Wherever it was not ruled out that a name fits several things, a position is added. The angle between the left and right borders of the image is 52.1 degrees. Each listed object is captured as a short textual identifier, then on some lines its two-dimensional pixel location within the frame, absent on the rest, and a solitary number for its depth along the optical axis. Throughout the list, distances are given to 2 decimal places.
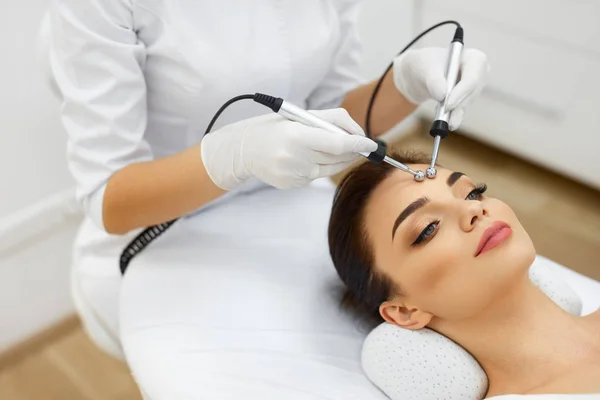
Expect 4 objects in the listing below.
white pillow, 0.88
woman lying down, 0.88
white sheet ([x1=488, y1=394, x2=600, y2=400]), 0.76
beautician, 0.91
